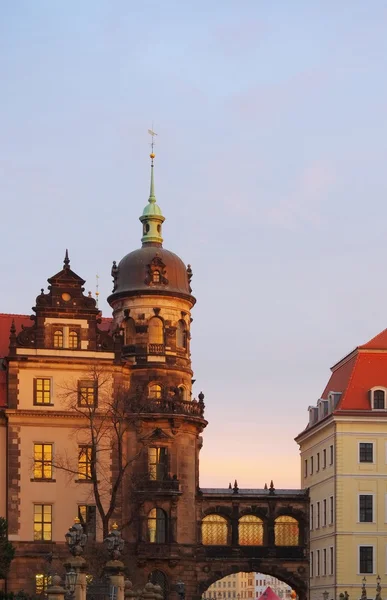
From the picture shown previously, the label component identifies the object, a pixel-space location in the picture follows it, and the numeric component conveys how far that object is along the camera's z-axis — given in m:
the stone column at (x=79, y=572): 56.44
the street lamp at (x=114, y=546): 59.55
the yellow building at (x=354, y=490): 86.94
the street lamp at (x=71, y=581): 56.75
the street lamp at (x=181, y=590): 78.44
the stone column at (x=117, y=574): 58.65
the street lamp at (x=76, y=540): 57.59
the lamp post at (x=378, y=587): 75.43
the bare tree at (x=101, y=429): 82.50
